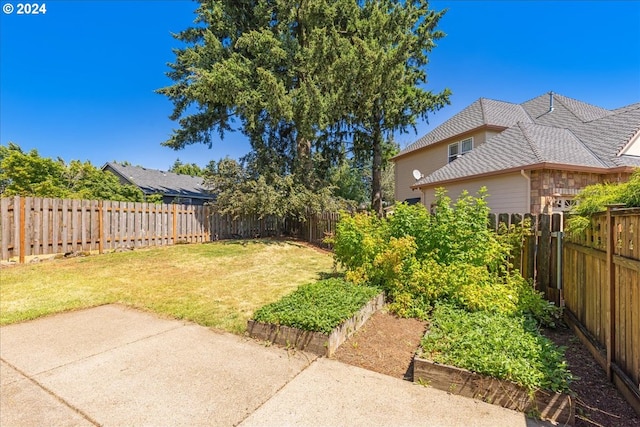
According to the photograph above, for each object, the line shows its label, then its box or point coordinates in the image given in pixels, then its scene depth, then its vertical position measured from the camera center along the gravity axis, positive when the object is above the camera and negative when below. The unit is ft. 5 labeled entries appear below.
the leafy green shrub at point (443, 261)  14.37 -2.42
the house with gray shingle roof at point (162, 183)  88.99 +9.82
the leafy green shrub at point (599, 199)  8.89 +0.58
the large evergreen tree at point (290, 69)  43.04 +21.46
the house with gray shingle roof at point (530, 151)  33.47 +8.53
